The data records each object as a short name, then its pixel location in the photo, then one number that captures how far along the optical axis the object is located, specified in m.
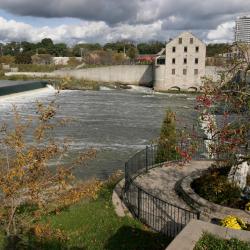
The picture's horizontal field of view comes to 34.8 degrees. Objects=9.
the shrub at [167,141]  17.02
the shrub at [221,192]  12.21
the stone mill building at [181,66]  75.50
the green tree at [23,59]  112.00
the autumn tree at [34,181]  7.59
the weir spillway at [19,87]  59.53
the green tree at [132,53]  130.23
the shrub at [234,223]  9.07
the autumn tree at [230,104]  10.02
